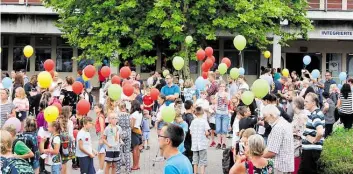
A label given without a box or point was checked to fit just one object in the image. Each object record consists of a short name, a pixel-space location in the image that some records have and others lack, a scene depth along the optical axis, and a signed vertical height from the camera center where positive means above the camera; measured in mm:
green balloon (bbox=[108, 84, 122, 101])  13109 -56
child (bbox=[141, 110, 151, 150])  15930 -977
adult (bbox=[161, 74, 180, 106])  16578 -29
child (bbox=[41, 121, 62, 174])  11086 -1049
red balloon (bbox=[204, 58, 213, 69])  18125 +738
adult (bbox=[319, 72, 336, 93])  19797 +195
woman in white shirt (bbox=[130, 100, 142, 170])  13891 -974
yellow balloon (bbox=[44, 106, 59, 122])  11273 -449
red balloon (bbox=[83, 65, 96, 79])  15734 +441
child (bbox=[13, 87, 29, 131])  14375 -328
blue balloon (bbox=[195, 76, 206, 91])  17234 +133
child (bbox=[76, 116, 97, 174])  11648 -1110
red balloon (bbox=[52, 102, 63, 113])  12498 -331
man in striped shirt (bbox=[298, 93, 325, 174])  10281 -794
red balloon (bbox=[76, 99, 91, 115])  12813 -368
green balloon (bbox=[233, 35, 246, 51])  16286 +1204
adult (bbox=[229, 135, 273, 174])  7822 -894
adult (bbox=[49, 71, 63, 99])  15988 +45
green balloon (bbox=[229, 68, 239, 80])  17406 +438
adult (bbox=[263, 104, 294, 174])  9594 -819
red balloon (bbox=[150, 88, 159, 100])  15805 -128
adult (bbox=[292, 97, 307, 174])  11484 -680
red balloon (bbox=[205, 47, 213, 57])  18908 +1103
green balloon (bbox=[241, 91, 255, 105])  13312 -169
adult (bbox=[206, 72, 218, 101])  18141 -2
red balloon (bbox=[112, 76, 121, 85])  16312 +228
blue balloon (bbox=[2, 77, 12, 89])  16489 +147
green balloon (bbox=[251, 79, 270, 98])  12375 +0
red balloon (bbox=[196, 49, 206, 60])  18712 +999
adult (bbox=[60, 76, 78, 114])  15797 -182
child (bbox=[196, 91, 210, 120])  16062 -355
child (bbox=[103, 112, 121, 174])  12273 -989
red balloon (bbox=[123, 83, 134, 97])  14656 -4
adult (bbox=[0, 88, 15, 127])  13500 -393
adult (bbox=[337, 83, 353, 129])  16406 -439
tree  26562 +2838
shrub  10312 -1136
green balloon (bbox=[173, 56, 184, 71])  16516 +676
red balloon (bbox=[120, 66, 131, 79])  16234 +430
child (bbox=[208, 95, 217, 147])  16962 -795
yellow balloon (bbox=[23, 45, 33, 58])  19531 +1162
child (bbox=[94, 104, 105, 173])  12641 -797
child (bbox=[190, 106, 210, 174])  12734 -867
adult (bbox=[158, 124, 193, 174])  6613 -627
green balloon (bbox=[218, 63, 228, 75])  17250 +544
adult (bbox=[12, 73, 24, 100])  17016 +179
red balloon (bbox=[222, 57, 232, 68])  18416 +809
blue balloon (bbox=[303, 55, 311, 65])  23406 +1073
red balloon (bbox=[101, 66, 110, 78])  16344 +457
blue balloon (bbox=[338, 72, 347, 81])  22434 +462
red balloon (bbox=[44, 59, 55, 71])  17002 +634
